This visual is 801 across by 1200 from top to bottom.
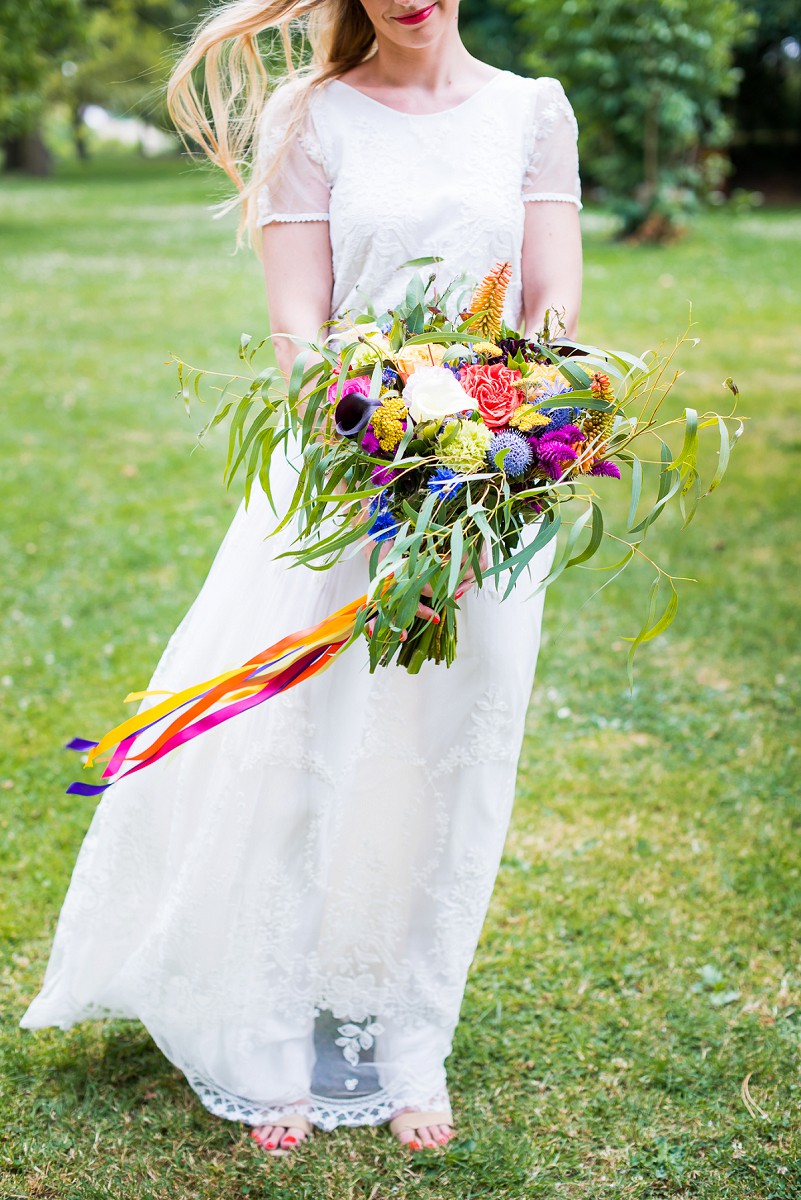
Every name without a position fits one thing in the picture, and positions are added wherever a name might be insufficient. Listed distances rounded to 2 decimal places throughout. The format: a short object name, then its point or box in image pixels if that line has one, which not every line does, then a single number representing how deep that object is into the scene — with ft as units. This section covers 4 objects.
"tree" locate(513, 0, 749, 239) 54.13
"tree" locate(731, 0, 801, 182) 87.97
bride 8.25
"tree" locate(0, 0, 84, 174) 57.72
